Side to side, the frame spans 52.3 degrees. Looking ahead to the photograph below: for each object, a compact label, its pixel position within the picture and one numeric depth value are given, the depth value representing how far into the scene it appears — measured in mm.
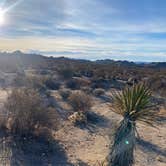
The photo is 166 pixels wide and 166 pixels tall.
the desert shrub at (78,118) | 7332
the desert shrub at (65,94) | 10404
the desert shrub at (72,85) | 13400
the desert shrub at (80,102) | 8450
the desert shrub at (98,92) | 11886
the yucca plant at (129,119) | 4225
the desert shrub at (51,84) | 12676
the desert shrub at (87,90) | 12088
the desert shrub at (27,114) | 5431
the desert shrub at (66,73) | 16586
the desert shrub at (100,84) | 14312
